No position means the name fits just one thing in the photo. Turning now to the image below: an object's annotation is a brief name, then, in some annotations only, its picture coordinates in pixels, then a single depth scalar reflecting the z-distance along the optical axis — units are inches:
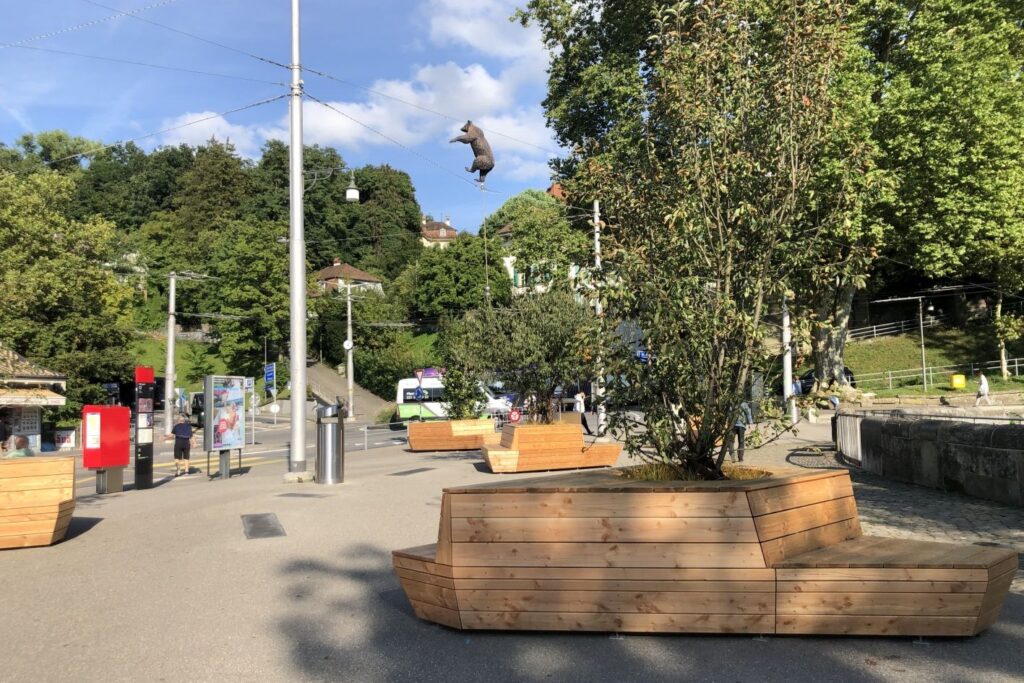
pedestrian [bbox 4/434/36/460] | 403.1
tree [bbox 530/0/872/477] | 251.9
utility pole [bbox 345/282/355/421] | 2066.6
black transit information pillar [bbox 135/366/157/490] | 627.8
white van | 1708.9
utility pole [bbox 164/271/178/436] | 1441.9
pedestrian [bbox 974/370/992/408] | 1206.8
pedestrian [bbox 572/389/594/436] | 969.7
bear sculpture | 679.1
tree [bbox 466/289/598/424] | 757.9
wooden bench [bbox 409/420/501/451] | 911.0
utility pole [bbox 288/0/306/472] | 586.9
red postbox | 567.5
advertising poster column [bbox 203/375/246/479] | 675.4
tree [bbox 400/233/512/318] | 2743.6
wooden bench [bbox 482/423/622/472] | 617.6
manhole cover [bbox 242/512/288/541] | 351.6
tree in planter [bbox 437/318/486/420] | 837.2
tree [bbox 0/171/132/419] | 1501.0
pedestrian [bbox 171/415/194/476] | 789.9
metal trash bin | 544.7
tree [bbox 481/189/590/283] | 671.8
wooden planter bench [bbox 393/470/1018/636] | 186.2
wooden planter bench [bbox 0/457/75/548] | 340.5
